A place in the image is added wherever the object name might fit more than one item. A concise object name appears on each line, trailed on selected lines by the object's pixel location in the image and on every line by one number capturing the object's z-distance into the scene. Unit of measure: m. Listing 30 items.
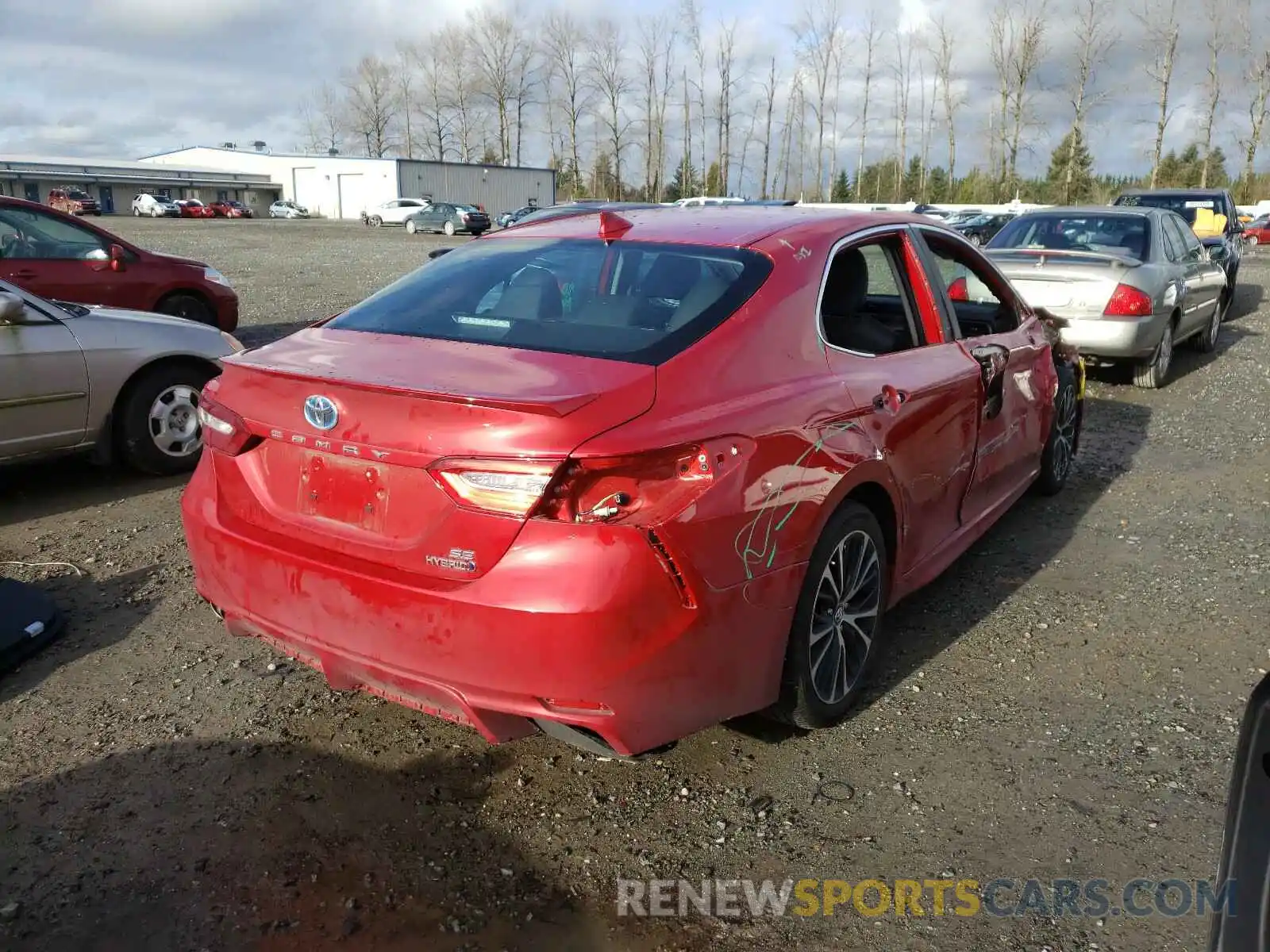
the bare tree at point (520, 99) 80.81
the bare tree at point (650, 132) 70.19
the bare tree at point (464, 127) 84.00
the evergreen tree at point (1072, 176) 55.16
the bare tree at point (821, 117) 65.44
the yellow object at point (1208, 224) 15.16
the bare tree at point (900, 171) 67.25
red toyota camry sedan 2.40
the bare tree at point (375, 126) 92.25
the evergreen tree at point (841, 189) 74.31
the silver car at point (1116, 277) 8.51
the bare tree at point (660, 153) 72.44
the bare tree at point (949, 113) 63.66
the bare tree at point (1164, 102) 52.75
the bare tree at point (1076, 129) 54.72
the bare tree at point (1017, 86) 57.25
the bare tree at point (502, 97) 80.50
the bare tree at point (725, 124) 68.96
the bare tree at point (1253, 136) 53.78
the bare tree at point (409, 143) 90.50
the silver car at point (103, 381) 5.21
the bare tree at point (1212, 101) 52.75
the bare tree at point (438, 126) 85.44
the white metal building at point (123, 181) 70.12
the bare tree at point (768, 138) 68.56
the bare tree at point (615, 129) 73.88
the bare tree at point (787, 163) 69.31
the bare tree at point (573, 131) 76.00
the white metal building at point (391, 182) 69.50
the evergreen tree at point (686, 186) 74.88
